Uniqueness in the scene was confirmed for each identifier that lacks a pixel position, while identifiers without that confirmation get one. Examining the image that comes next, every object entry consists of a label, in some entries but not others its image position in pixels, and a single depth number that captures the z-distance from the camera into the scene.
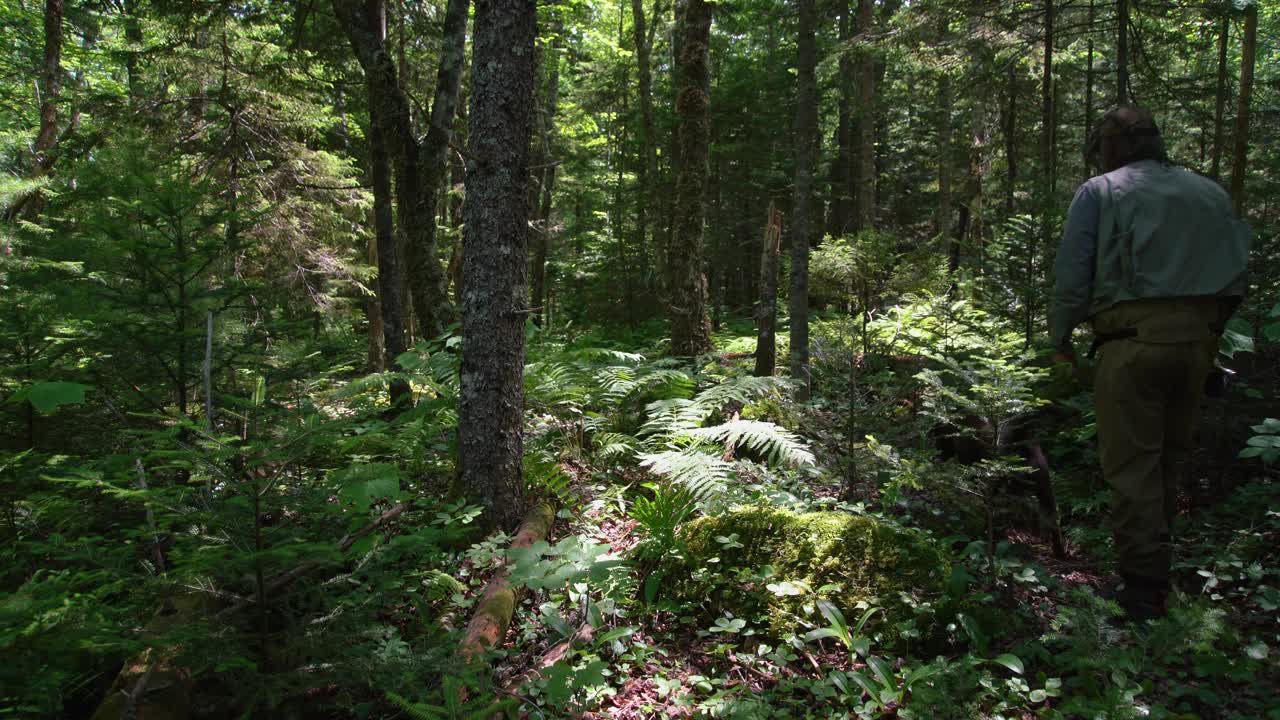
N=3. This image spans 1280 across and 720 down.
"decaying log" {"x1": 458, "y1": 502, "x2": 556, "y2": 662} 2.85
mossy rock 3.23
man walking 3.21
